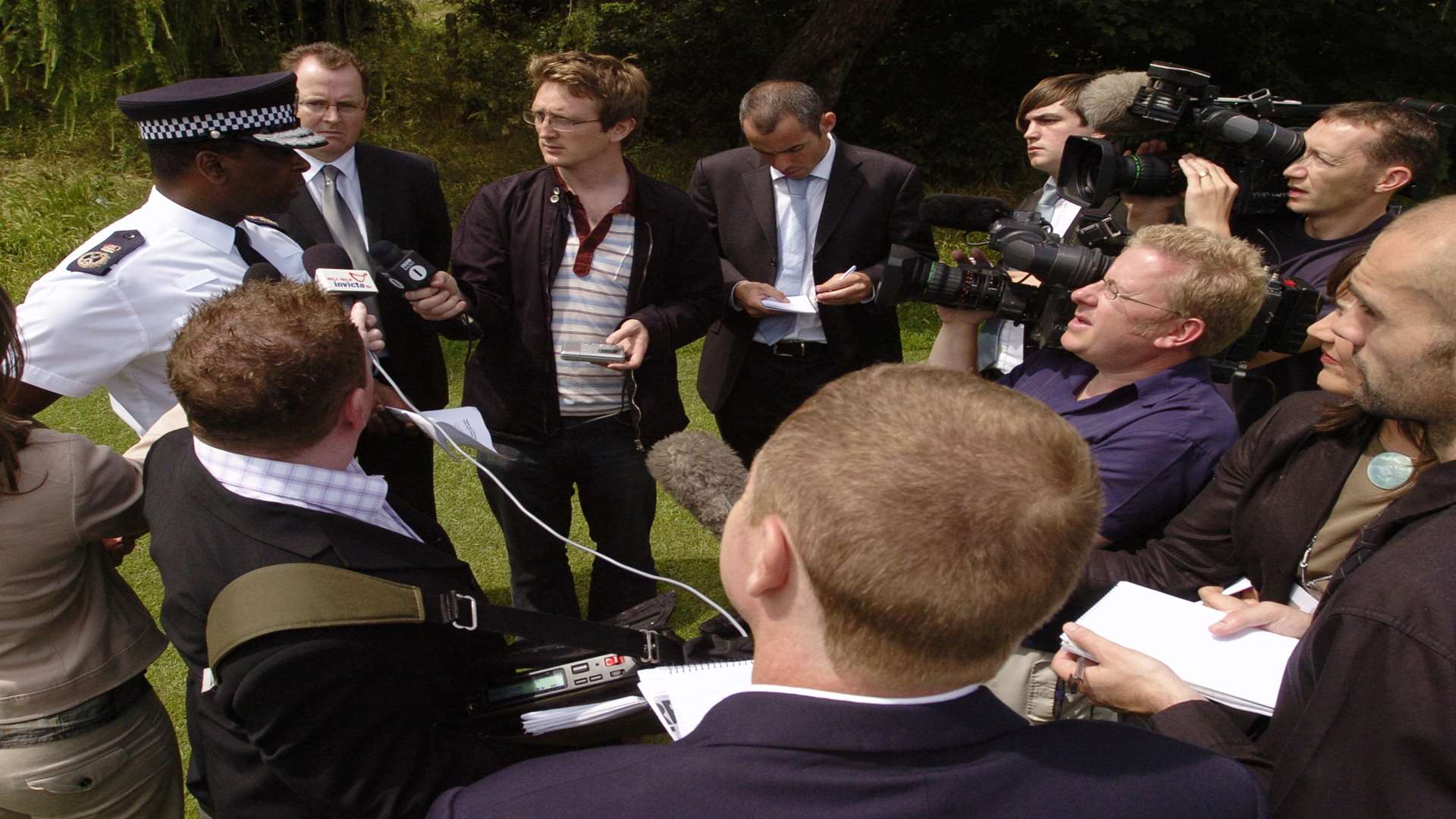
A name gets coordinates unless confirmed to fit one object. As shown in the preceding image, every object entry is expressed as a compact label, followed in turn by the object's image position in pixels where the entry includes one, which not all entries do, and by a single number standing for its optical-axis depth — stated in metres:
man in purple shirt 2.22
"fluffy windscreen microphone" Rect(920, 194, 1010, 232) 3.23
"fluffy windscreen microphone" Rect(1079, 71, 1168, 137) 3.48
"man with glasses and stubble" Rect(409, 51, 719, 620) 3.10
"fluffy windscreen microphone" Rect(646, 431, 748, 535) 1.71
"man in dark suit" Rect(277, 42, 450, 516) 3.26
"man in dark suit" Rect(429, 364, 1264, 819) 0.94
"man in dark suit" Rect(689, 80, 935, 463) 3.88
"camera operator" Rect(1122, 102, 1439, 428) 3.05
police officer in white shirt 2.13
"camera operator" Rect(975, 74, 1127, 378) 3.60
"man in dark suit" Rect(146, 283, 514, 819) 1.35
